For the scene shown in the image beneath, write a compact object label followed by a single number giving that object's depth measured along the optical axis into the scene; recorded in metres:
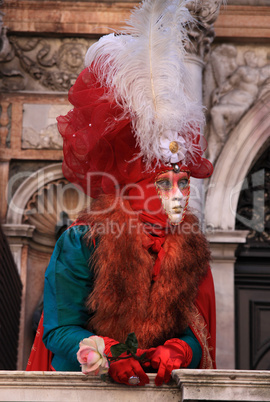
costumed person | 3.21
